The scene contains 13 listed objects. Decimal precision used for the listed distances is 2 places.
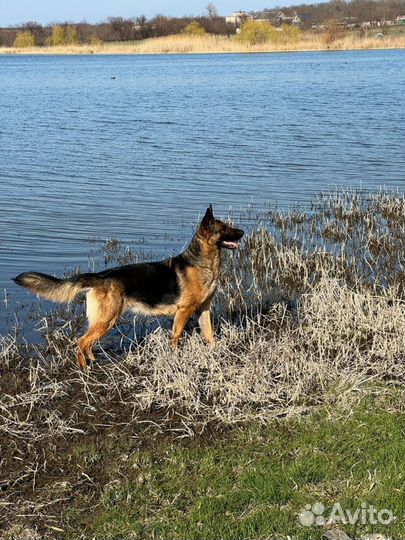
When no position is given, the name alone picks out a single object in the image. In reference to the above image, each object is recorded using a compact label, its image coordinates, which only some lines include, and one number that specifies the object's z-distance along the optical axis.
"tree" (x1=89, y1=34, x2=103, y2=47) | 91.25
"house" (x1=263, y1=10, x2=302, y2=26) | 98.32
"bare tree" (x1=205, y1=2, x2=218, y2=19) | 115.81
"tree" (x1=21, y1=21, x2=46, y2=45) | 105.46
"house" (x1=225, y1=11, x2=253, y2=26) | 107.47
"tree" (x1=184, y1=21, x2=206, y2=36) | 89.88
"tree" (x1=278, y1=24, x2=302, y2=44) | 75.25
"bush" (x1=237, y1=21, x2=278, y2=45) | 75.39
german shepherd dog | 6.88
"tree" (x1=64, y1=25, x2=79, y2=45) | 98.75
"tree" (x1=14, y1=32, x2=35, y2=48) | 100.81
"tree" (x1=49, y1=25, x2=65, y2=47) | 100.81
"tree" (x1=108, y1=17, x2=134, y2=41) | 104.00
